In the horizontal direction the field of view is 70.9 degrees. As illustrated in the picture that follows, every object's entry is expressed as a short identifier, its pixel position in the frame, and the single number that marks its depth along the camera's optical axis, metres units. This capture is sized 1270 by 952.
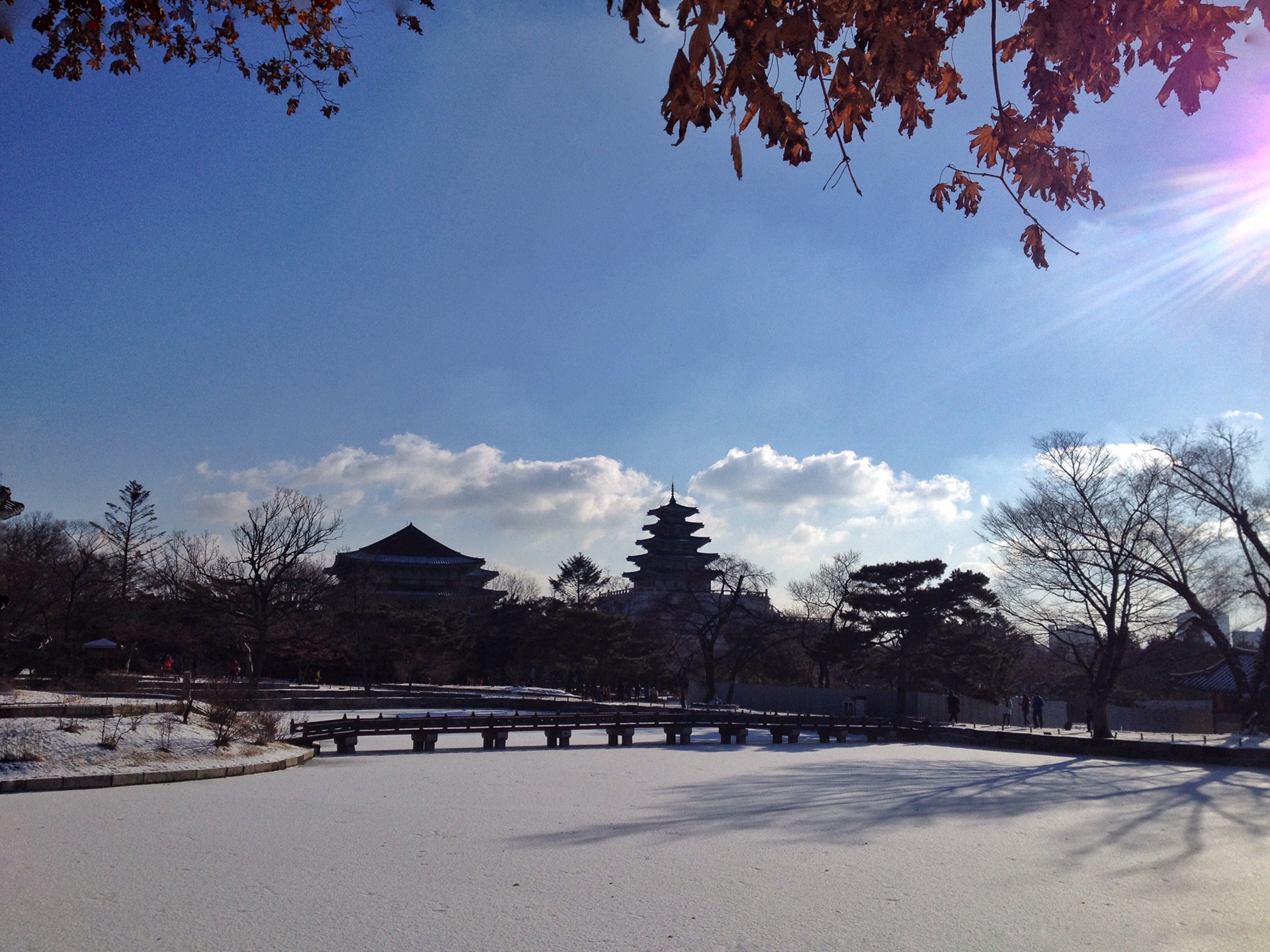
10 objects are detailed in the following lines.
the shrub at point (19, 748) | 11.24
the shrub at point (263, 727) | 15.58
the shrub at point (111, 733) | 12.35
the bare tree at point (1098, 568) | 27.02
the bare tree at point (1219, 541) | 27.91
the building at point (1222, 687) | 36.28
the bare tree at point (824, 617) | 36.06
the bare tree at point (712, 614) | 42.44
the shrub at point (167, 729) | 13.16
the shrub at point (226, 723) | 14.55
